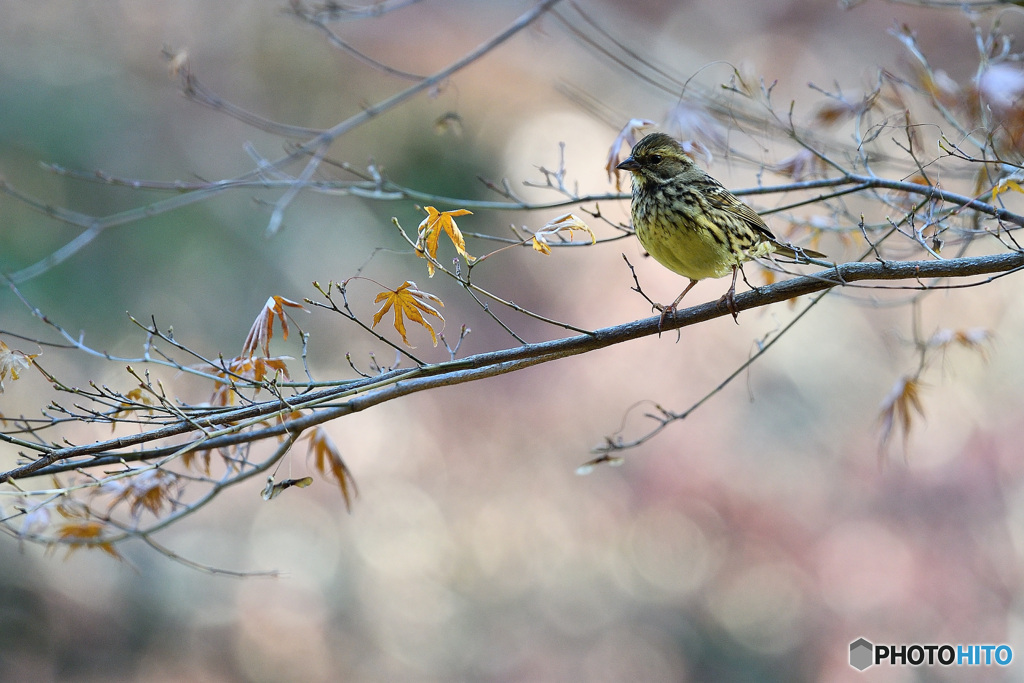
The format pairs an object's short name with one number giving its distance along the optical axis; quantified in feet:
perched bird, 20.53
